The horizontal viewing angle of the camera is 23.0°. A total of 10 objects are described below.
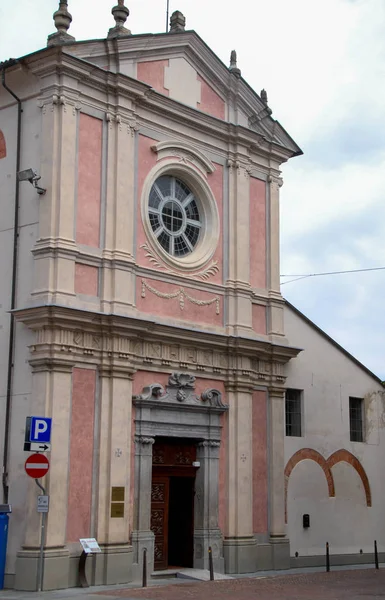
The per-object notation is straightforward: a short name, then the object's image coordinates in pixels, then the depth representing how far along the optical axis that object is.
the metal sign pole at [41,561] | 18.36
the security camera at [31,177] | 20.23
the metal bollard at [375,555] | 25.48
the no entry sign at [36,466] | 18.11
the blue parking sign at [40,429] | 18.42
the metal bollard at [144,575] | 19.62
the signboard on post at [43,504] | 18.17
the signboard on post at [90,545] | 19.08
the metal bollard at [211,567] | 21.12
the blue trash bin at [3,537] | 19.03
